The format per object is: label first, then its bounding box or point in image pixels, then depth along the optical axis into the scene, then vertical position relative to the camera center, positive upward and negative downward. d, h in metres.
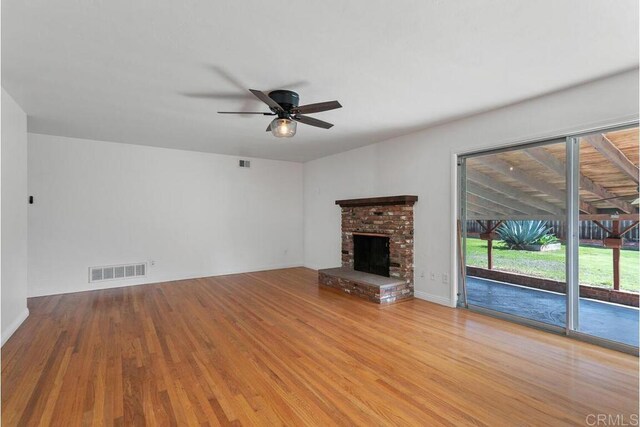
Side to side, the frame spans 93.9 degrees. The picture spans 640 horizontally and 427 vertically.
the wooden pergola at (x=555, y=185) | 2.78 +0.31
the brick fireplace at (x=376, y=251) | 4.47 -0.64
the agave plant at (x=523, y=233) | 3.35 -0.24
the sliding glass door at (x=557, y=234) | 2.82 -0.24
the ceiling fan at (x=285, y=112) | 2.93 +1.01
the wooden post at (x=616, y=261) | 2.80 -0.46
